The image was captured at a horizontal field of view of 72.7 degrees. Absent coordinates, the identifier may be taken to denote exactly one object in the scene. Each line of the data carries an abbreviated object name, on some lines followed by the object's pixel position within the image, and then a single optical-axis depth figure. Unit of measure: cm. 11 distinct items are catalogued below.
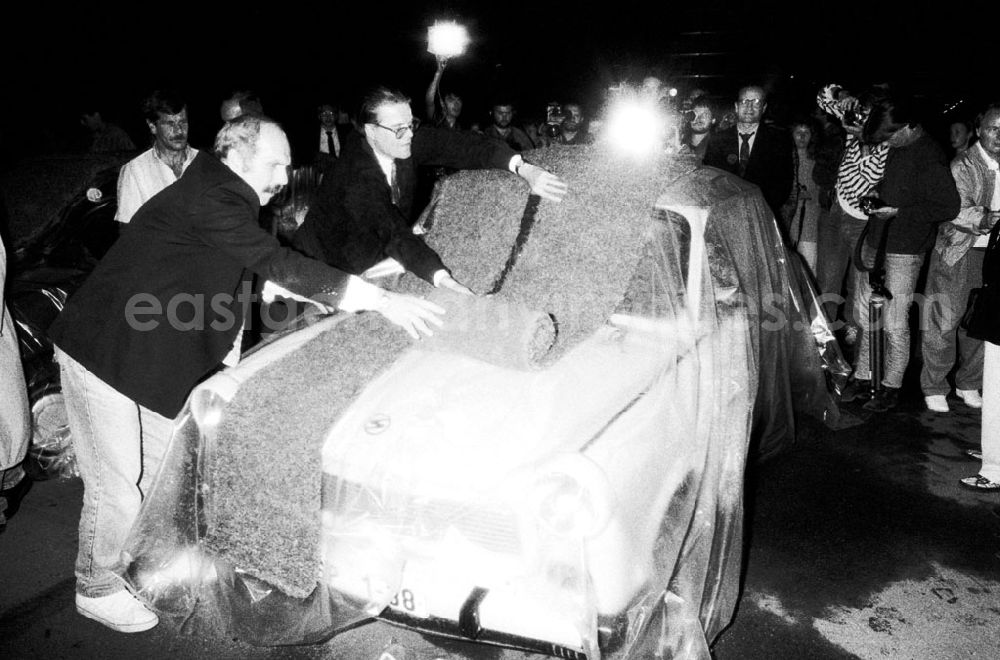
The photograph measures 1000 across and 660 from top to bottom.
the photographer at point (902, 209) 428
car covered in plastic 201
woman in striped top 482
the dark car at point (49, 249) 374
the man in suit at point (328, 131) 855
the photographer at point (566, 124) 802
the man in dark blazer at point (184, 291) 231
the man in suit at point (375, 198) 307
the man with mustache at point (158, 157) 378
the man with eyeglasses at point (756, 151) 561
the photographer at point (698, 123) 636
